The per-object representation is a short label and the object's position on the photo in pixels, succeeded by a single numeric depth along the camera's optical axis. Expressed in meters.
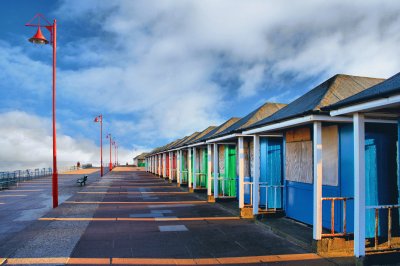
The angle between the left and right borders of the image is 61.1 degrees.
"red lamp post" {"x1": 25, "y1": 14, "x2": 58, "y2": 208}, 13.56
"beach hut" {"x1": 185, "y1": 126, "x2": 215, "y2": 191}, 19.08
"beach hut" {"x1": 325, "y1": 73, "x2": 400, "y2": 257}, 6.20
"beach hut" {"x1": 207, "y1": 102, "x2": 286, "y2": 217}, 11.58
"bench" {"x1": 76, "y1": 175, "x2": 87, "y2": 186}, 24.16
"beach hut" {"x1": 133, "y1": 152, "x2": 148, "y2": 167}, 101.31
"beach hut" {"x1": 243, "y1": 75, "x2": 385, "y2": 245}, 7.25
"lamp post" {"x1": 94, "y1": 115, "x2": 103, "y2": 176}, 38.79
